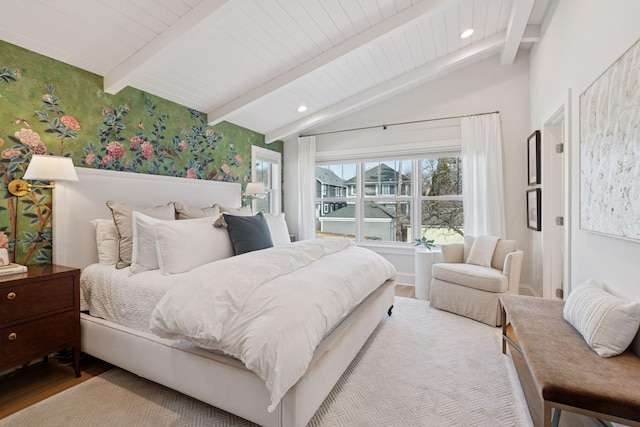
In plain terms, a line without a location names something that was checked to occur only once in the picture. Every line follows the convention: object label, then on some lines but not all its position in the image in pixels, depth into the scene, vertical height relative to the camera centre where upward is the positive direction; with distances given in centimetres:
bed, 143 -78
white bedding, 185 -52
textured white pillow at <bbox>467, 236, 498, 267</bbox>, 328 -43
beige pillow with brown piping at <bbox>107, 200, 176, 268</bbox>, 223 -10
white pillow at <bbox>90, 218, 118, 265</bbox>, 229 -21
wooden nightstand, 170 -61
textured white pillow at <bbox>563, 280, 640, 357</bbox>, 136 -53
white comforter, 129 -49
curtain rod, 402 +132
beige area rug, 160 -110
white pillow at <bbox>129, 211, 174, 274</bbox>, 212 -23
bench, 109 -66
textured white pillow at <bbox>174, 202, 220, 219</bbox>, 285 +2
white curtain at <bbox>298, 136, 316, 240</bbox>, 492 +48
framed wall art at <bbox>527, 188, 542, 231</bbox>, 315 +3
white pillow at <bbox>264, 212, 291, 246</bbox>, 326 -17
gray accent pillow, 239 -17
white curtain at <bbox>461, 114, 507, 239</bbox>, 377 +46
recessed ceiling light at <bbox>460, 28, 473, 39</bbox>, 331 +202
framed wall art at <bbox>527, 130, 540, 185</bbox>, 321 +61
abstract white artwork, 146 +35
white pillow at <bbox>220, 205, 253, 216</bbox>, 328 +3
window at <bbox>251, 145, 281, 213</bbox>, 470 +62
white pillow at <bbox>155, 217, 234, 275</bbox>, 204 -22
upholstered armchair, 287 -65
